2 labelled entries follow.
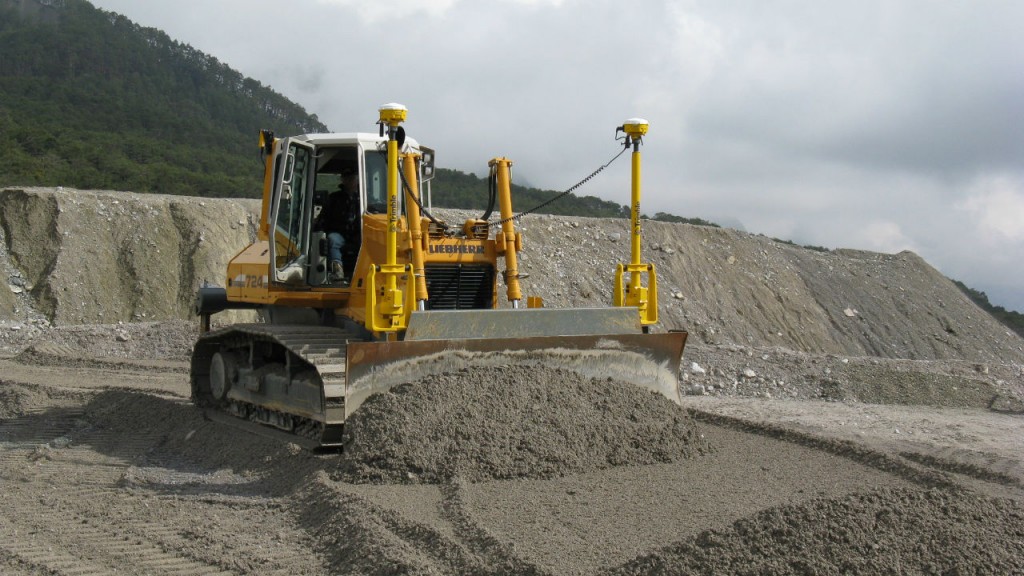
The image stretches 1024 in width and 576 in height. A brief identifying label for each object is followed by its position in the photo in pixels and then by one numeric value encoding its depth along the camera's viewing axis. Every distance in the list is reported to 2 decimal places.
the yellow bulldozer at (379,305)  7.18
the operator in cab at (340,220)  8.53
